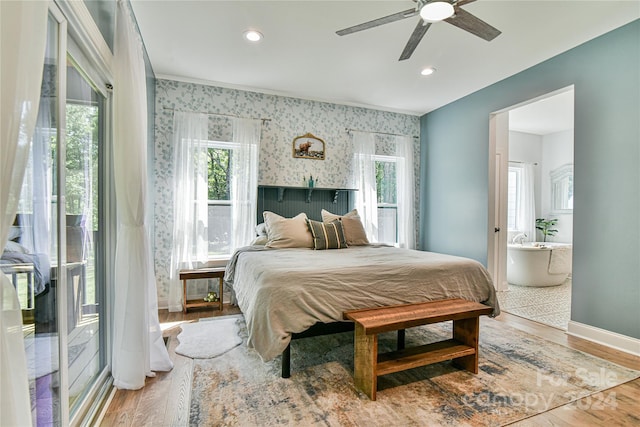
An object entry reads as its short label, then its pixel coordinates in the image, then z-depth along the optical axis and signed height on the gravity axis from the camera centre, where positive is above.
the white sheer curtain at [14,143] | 0.79 +0.18
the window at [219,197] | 3.91 +0.15
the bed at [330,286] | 2.00 -0.56
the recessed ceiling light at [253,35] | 2.72 +1.55
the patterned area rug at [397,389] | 1.70 -1.14
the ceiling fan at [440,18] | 1.96 +1.28
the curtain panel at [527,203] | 6.12 +0.14
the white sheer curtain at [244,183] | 3.87 +0.32
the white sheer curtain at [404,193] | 4.85 +0.26
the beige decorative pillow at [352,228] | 3.72 -0.23
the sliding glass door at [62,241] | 1.23 -0.15
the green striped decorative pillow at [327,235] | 3.42 -0.29
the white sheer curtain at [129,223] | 1.89 -0.09
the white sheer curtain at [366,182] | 4.55 +0.40
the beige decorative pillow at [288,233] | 3.40 -0.27
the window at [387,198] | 4.84 +0.18
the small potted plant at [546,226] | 6.00 -0.31
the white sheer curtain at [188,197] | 3.65 +0.14
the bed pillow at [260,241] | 3.48 -0.36
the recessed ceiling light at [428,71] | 3.46 +1.57
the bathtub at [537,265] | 4.74 -0.86
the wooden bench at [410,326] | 1.87 -0.86
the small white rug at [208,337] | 2.51 -1.16
